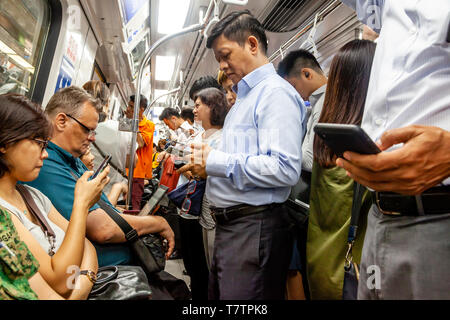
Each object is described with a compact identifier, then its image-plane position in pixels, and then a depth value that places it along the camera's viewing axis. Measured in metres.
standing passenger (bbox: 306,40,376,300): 1.16
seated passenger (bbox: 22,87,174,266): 1.38
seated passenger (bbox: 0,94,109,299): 0.97
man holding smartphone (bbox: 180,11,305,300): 1.21
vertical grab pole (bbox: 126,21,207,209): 2.30
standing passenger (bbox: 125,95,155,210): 3.78
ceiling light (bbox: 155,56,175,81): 5.64
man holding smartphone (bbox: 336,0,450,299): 0.60
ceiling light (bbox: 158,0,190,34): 3.43
